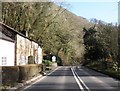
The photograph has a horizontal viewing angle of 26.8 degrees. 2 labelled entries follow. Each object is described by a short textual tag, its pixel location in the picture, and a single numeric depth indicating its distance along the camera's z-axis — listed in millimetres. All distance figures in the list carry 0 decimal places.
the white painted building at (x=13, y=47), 25138
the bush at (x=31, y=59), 36131
